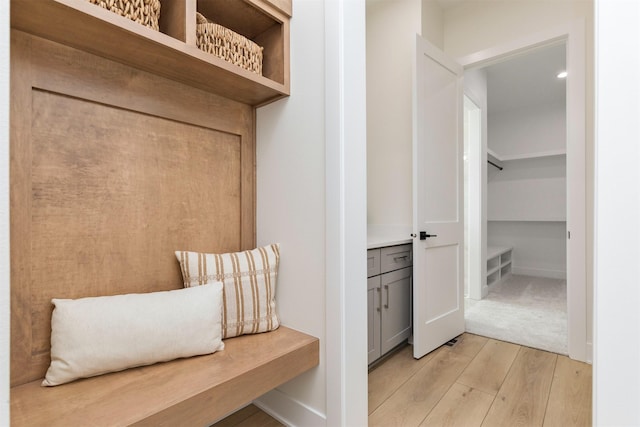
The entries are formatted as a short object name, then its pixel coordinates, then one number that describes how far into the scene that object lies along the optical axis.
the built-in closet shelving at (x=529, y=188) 4.54
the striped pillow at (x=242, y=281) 1.34
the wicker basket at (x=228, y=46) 1.28
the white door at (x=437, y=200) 2.14
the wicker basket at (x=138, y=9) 1.00
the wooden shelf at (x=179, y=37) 0.95
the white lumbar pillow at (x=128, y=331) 1.00
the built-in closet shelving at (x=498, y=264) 4.07
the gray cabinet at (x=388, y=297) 1.93
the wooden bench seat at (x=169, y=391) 0.86
